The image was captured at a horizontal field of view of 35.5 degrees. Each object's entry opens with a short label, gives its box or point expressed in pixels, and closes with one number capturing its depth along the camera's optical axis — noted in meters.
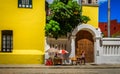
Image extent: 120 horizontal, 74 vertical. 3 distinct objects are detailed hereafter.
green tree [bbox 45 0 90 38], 17.38
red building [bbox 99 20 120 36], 42.39
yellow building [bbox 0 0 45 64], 17.56
